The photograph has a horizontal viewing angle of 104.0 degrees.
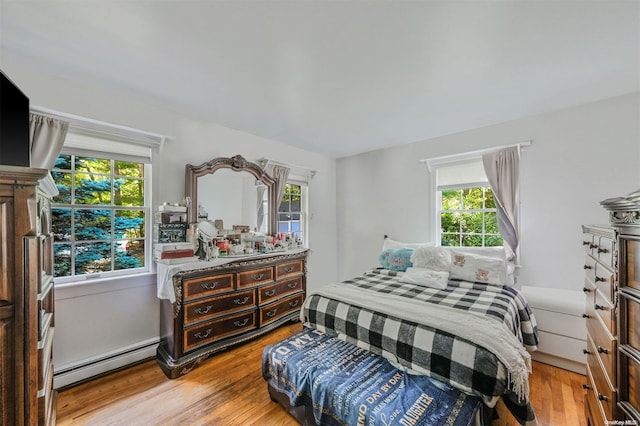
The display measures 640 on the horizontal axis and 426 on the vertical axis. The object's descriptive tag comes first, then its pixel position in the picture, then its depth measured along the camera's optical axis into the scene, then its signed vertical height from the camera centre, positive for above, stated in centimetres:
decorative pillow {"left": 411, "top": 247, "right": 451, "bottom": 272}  279 -54
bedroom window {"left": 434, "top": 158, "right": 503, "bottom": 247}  314 +5
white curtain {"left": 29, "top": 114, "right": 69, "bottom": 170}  190 +59
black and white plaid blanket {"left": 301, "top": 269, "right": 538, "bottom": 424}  139 -86
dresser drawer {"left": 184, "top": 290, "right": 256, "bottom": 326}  228 -91
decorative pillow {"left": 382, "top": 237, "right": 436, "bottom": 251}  330 -46
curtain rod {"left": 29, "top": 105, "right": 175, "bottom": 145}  199 +81
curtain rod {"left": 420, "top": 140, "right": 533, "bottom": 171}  284 +72
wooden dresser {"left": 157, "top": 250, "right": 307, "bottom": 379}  222 -97
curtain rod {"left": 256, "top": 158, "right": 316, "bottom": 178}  340 +69
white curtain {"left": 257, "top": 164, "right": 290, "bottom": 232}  336 +45
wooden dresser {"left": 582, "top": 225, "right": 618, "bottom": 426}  112 -60
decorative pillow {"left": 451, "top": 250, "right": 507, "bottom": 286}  254 -61
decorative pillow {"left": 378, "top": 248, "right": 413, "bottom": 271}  304 -60
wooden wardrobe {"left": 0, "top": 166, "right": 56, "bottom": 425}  96 -32
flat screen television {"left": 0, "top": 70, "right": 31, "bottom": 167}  131 +49
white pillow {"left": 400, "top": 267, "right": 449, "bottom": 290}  251 -70
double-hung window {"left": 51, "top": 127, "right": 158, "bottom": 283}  215 +7
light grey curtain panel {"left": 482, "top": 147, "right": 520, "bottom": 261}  286 +22
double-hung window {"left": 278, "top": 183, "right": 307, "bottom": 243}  368 +3
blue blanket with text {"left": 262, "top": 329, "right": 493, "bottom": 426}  129 -104
